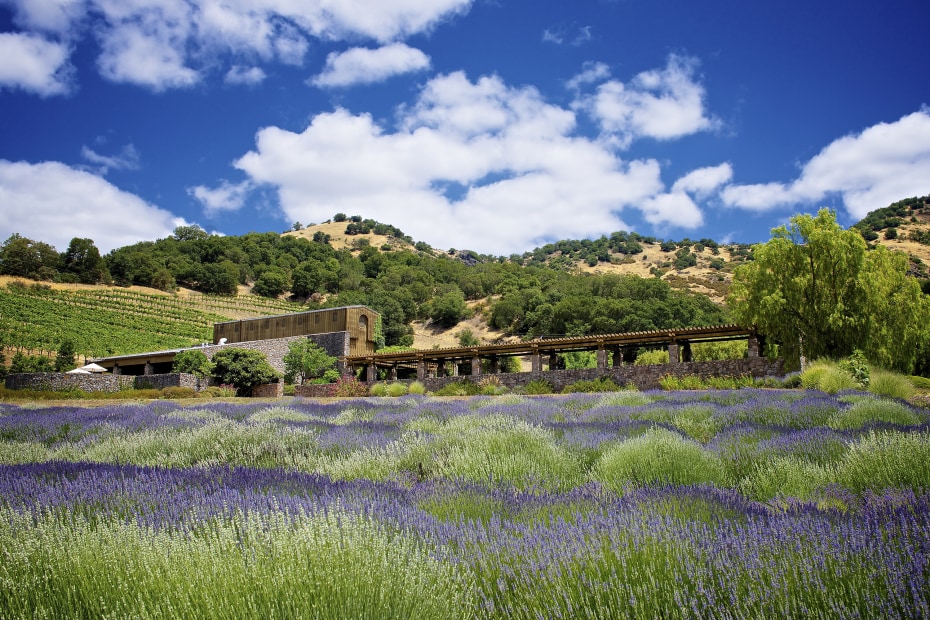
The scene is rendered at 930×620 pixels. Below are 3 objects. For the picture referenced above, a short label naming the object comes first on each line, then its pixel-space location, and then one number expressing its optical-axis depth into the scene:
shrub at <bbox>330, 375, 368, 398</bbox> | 25.80
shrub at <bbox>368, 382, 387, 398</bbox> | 24.50
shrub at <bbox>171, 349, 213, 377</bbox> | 32.03
